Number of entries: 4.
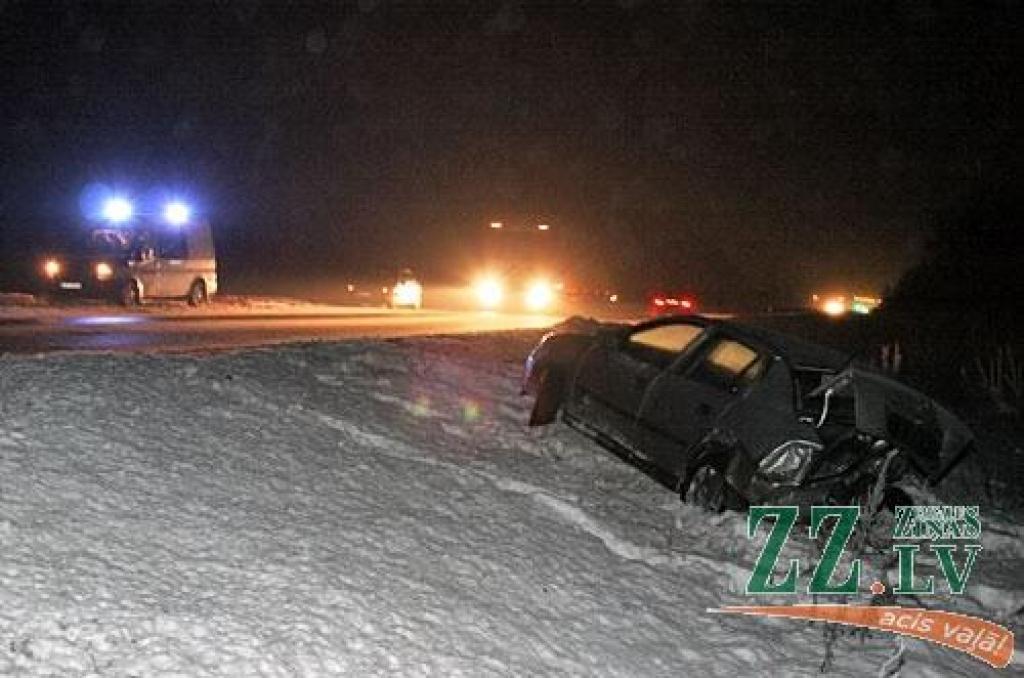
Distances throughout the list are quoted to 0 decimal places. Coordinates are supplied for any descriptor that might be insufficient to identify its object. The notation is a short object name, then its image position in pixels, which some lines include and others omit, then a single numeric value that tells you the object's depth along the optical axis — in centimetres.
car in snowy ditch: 677
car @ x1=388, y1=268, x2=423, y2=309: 2903
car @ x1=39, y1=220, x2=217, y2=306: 1886
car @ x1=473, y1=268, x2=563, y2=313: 3142
